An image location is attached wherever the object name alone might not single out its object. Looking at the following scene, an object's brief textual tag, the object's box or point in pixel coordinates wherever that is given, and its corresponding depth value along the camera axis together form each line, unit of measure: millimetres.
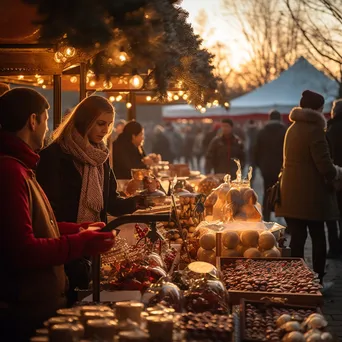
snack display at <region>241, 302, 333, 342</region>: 3338
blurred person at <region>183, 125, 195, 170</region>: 29312
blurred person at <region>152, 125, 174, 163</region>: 22969
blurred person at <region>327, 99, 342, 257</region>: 10094
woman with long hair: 4516
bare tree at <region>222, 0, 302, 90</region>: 37531
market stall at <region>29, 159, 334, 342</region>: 3003
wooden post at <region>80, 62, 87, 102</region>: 6102
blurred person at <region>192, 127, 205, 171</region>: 29538
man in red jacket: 3117
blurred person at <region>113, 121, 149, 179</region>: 11250
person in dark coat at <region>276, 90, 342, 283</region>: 7699
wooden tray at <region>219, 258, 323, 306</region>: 4340
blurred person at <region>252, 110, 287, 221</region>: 12734
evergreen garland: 3475
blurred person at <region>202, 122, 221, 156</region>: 18770
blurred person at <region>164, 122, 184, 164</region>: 27906
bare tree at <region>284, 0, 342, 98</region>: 13406
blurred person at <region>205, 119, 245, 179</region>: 13055
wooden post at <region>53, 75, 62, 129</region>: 6124
